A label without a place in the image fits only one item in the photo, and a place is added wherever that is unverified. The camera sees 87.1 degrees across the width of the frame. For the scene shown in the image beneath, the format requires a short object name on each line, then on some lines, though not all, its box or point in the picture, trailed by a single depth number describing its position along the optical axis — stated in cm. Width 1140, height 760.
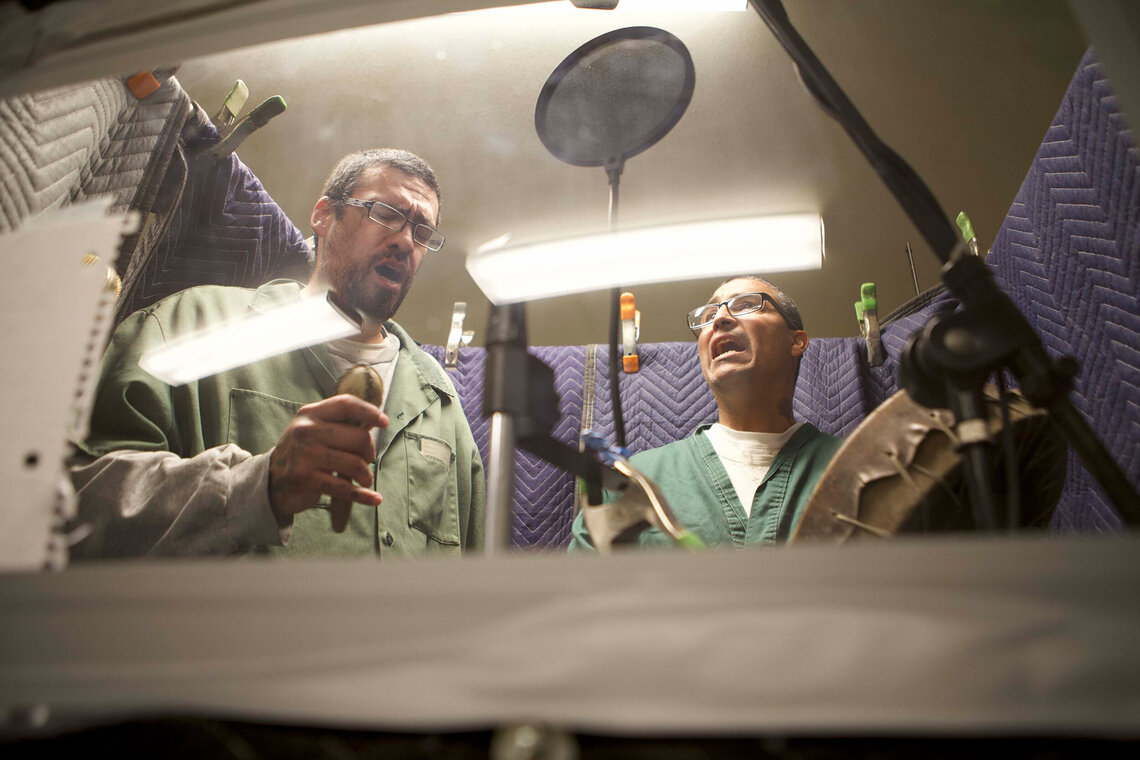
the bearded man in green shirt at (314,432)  91
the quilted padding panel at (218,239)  124
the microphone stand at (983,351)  46
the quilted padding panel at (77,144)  70
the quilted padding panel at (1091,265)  84
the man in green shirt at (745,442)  118
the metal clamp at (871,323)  143
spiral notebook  42
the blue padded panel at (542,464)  138
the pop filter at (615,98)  95
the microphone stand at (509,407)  48
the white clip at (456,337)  157
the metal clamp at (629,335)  155
